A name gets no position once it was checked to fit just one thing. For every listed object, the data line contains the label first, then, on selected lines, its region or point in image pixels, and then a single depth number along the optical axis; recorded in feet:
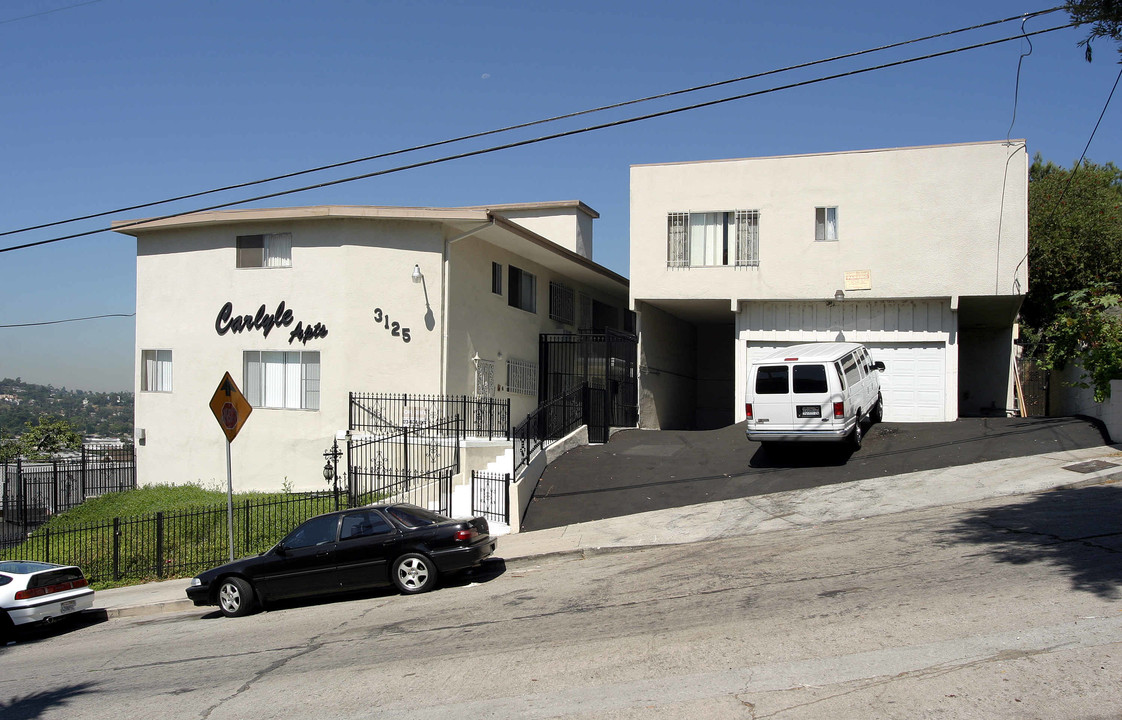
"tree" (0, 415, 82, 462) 126.11
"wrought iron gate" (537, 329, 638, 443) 70.23
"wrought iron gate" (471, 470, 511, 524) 52.85
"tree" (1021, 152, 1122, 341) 96.87
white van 54.44
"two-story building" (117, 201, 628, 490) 65.41
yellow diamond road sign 47.75
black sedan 39.47
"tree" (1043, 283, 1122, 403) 56.34
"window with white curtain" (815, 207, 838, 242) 72.38
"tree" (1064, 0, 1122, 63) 32.55
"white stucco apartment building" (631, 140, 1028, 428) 68.80
